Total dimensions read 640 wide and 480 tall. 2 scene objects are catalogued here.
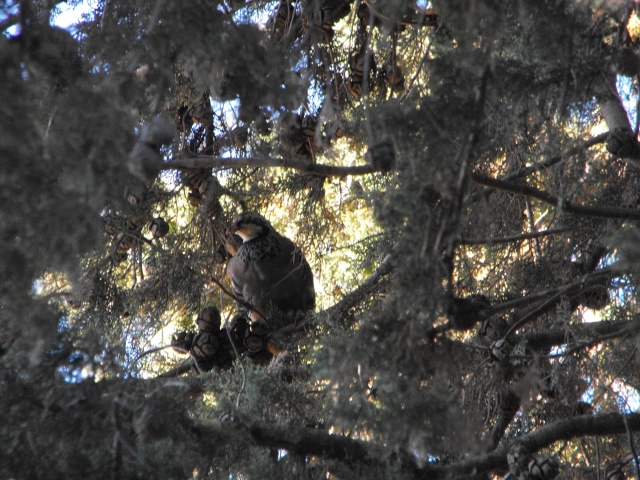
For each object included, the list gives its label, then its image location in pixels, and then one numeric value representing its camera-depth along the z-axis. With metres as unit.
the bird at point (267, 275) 13.84
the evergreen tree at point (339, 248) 11.60
